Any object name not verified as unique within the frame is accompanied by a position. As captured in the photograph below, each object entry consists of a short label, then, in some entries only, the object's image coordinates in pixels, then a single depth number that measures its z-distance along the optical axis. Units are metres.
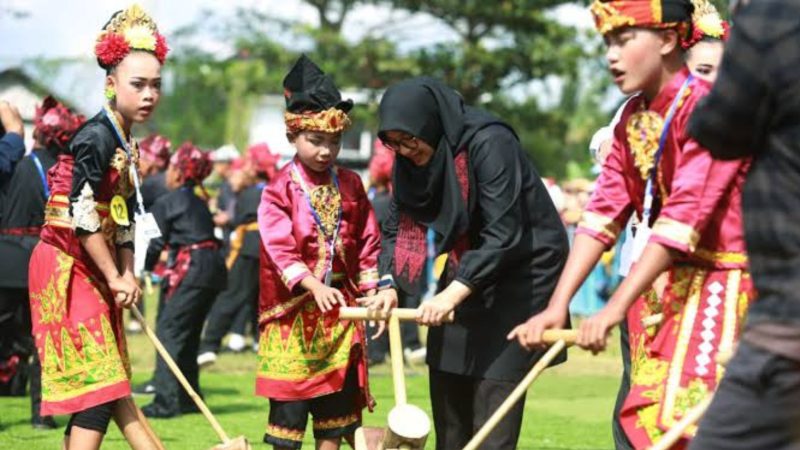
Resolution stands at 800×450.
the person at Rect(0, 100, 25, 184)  18.14
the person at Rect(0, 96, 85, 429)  18.26
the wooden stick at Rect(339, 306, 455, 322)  10.82
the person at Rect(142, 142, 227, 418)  19.82
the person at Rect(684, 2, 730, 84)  11.44
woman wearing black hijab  10.91
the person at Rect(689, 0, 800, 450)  6.75
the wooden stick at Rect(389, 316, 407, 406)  10.75
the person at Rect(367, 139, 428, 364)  25.42
